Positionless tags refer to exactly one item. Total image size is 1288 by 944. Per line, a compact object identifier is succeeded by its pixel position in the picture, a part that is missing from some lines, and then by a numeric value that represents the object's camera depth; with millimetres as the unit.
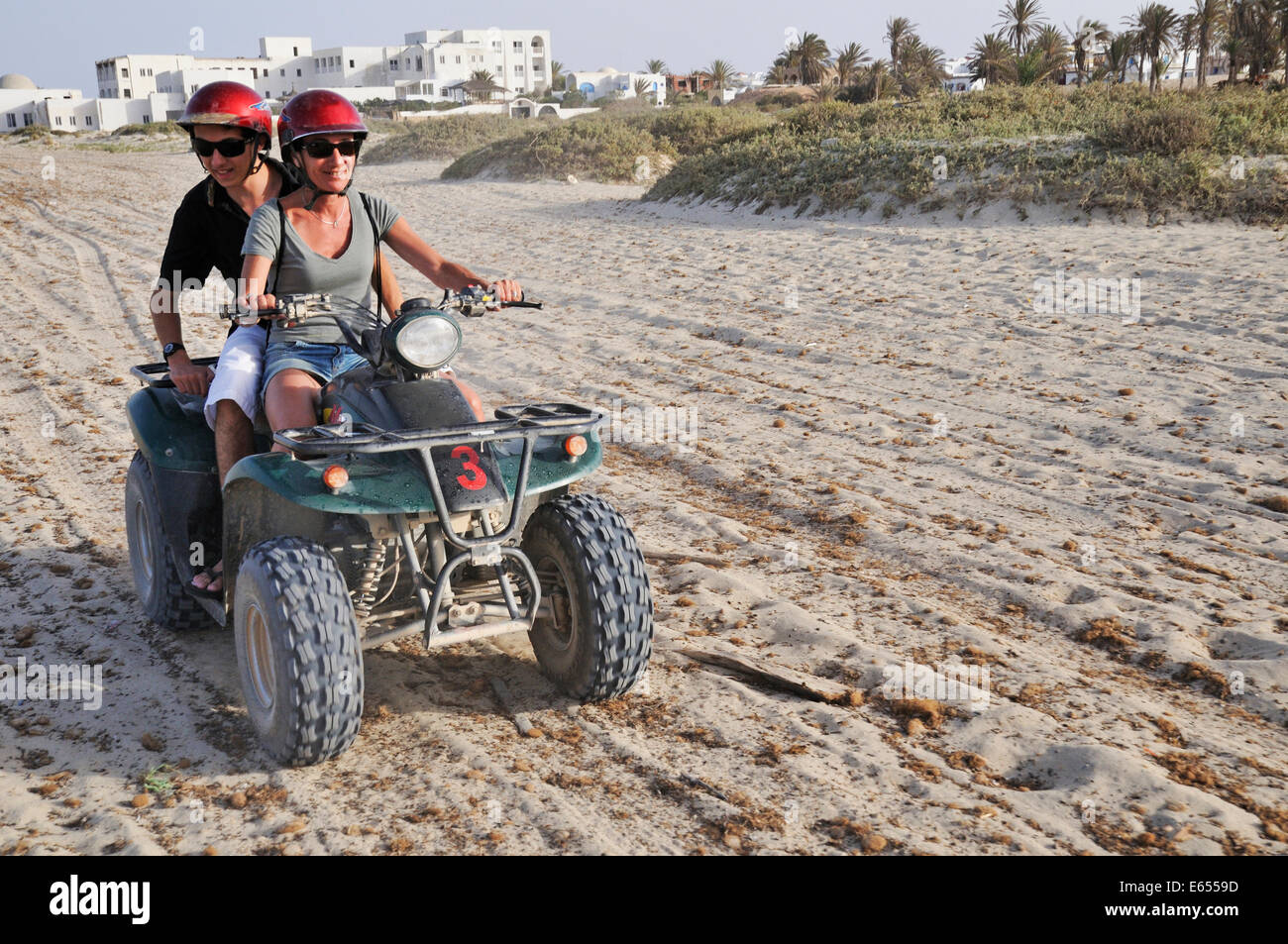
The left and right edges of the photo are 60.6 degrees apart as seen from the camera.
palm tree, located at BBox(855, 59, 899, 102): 38756
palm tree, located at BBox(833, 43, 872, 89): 53188
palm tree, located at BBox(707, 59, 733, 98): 71125
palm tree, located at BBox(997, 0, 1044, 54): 45000
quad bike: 3152
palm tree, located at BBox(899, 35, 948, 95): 46972
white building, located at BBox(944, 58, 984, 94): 72250
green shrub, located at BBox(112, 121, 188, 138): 54531
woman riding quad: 3699
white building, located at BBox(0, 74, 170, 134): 82625
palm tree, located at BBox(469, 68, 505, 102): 83500
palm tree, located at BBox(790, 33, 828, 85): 57281
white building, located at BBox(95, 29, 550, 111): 93625
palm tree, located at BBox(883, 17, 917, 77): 48219
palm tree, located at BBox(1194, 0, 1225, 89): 41594
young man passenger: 3883
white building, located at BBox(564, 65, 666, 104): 91375
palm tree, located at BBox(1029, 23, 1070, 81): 38703
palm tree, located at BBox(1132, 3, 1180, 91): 39744
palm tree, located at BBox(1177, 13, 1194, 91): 42844
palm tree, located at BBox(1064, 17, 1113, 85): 38594
